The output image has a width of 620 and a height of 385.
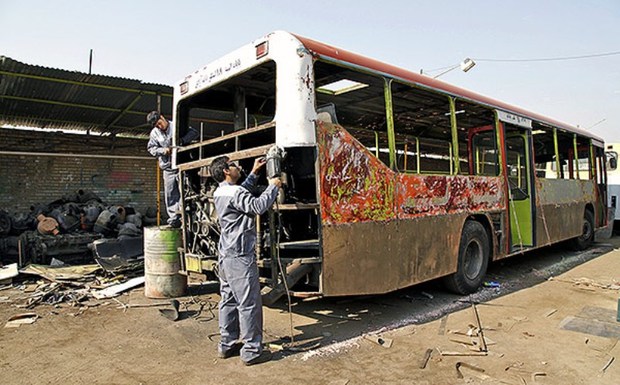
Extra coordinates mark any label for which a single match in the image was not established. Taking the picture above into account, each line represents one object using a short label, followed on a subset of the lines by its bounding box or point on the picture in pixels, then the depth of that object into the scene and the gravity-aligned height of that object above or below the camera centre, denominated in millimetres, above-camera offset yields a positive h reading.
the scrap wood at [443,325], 4527 -1413
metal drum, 5730 -706
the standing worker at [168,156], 5777 +738
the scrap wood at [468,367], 3467 -1446
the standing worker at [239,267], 3729 -546
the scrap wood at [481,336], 4062 -1416
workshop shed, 7895 +2189
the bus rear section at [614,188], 13805 +142
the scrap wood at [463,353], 3891 -1433
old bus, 4066 +319
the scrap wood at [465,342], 4168 -1429
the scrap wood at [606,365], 3602 -1508
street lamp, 12938 +4082
